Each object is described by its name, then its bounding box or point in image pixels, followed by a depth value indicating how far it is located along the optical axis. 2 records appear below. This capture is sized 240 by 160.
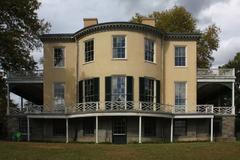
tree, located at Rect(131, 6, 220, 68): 37.15
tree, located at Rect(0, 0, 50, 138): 25.07
